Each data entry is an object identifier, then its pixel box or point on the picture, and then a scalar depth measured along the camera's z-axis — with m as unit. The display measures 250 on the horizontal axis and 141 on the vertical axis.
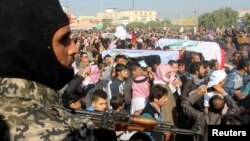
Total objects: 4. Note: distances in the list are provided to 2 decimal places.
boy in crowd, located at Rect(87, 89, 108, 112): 3.30
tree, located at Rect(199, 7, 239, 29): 38.21
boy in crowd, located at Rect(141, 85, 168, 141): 3.39
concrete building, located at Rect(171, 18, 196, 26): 44.98
